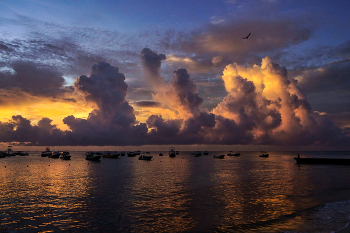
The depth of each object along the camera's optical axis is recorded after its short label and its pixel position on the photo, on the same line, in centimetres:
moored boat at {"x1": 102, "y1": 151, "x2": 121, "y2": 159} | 18600
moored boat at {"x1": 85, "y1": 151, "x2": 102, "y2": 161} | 14812
